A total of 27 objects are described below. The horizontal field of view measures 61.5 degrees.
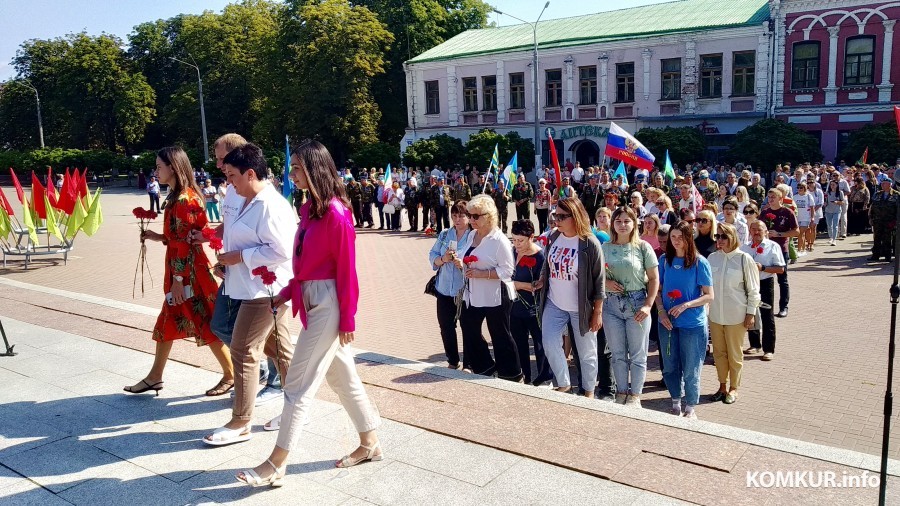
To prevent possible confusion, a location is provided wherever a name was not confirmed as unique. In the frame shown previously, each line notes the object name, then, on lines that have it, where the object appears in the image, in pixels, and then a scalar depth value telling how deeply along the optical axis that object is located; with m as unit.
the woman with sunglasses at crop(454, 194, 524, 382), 6.76
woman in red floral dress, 5.98
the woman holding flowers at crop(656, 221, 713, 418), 6.52
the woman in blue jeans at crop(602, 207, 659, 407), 6.47
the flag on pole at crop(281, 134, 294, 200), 10.13
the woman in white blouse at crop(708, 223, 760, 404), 6.89
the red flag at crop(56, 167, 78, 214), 15.74
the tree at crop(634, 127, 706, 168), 31.84
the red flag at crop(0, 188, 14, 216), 15.33
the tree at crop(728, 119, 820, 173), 28.95
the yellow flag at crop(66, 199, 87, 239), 16.39
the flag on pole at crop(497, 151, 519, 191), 20.56
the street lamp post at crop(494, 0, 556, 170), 35.85
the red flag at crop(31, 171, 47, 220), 16.47
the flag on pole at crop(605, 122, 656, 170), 14.09
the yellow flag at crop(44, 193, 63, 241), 16.48
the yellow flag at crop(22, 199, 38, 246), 16.12
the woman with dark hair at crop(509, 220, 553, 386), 7.14
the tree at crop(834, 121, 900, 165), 27.11
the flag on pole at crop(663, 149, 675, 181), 19.64
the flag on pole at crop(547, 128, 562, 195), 11.95
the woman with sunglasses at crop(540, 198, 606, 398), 6.20
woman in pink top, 4.45
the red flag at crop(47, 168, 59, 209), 16.73
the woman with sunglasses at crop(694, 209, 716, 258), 8.14
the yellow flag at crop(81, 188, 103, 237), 16.36
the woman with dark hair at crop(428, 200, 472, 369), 7.20
